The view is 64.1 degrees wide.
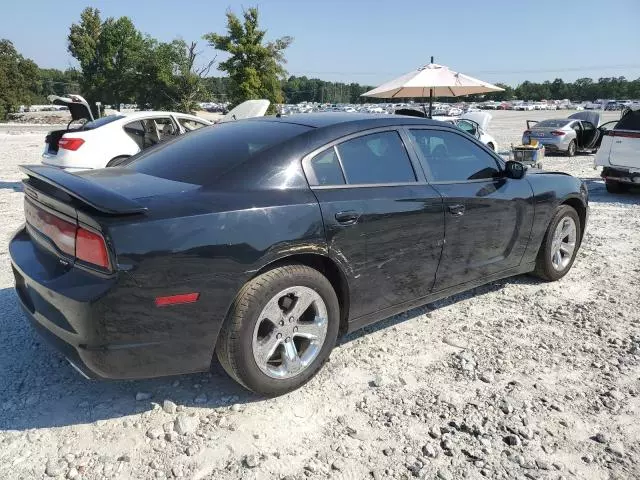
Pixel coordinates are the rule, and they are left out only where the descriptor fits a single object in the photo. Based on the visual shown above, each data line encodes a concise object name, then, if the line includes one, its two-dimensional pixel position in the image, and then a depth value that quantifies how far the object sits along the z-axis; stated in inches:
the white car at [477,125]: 574.9
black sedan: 91.8
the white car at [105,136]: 312.8
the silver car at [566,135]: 661.9
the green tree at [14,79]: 1978.3
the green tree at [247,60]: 1205.1
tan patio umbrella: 481.1
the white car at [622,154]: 365.7
